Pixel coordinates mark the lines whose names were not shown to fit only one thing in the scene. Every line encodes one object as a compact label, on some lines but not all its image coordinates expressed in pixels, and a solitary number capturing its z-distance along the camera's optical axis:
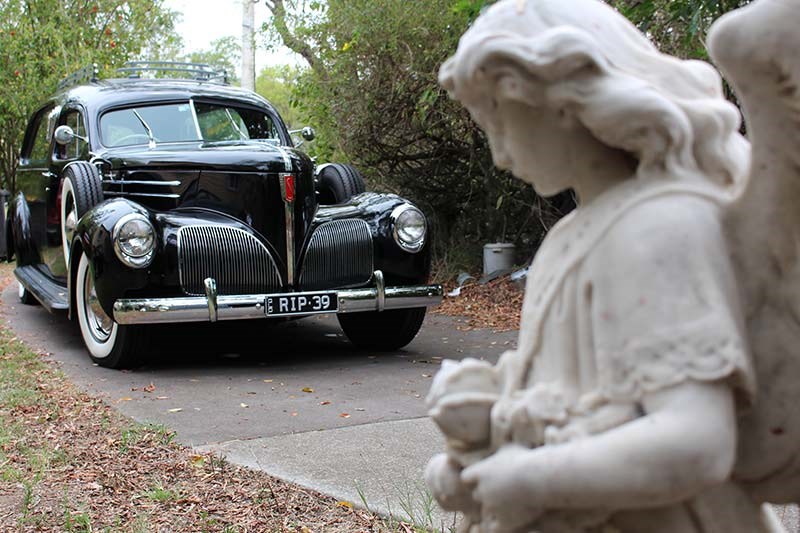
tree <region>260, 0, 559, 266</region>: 10.19
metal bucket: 10.66
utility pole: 24.34
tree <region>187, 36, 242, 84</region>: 51.72
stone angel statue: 1.20
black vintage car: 6.27
